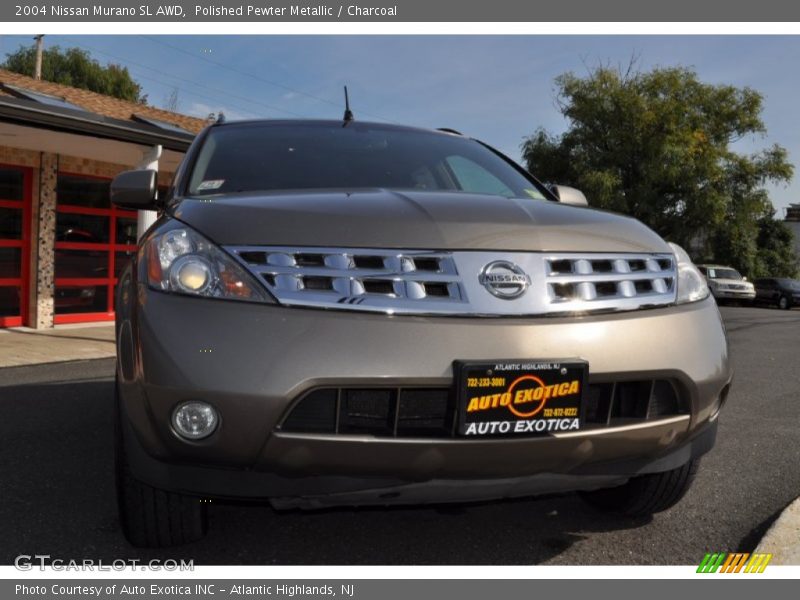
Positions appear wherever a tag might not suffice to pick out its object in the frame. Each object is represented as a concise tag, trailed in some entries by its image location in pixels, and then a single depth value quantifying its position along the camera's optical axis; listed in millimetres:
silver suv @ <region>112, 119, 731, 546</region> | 1752
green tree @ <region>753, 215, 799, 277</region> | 34250
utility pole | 31122
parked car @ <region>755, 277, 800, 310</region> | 25797
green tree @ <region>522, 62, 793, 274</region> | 27484
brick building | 9891
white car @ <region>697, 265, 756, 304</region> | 25594
